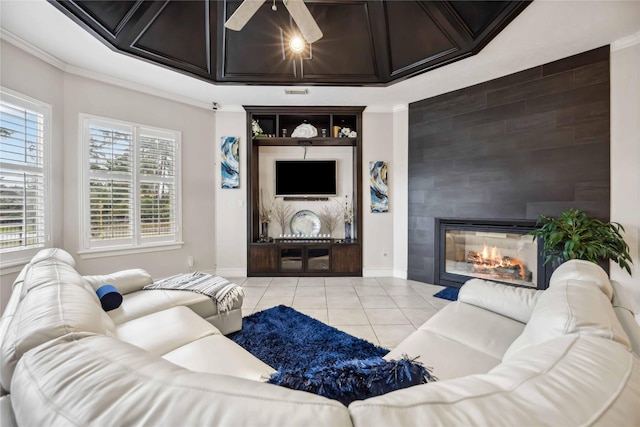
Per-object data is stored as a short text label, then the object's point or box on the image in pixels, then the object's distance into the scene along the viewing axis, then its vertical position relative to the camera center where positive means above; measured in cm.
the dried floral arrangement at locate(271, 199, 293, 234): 443 -4
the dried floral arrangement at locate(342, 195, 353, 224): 432 -2
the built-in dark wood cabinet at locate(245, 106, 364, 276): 407 -60
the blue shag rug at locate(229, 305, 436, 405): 60 -112
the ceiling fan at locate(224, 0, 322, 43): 175 +146
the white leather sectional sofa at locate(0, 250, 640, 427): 43 -36
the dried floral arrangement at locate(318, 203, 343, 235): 442 -11
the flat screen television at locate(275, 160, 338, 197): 431 +58
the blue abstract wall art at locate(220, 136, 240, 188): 410 +81
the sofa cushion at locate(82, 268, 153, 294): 185 -56
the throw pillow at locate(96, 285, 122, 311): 164 -59
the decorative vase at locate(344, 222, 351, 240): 432 -36
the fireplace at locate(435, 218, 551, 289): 306 -59
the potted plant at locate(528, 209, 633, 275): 234 -29
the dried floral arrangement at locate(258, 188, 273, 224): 441 +14
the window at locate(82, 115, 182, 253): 310 +33
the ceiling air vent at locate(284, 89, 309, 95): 343 +166
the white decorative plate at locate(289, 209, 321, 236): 443 -20
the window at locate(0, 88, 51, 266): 234 +34
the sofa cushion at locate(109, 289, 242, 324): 168 -69
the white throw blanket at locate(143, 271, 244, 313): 206 -66
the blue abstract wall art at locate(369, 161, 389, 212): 410 +49
